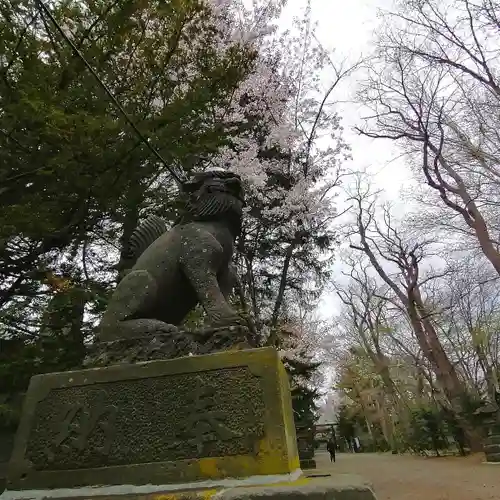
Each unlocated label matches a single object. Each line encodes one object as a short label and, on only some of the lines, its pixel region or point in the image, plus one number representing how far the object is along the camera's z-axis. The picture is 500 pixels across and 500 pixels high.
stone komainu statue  2.78
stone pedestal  2.23
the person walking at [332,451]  23.01
